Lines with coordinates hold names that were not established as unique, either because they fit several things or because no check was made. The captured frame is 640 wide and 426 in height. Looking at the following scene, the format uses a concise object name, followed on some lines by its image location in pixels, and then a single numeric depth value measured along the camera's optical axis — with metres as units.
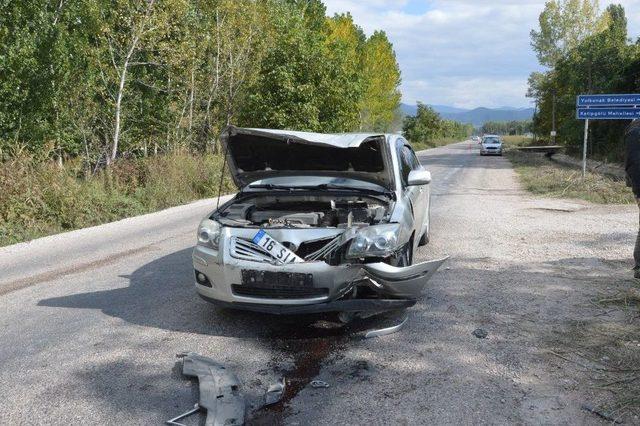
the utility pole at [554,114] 41.98
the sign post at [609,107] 15.23
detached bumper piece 3.23
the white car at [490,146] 38.94
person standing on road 5.64
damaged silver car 4.37
